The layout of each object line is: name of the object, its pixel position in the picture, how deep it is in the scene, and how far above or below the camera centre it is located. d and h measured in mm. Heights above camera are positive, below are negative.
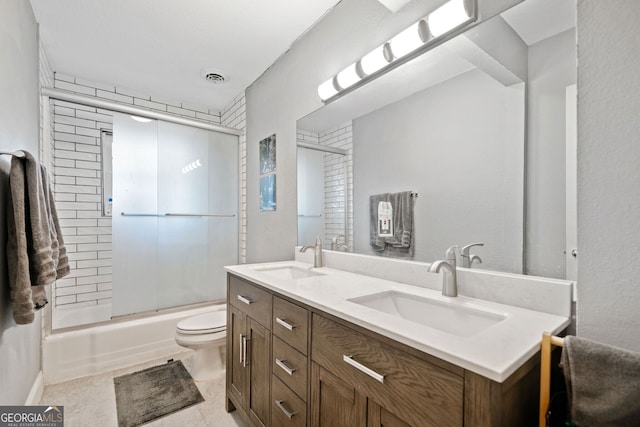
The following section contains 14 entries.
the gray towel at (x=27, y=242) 1254 -132
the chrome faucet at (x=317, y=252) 1918 -261
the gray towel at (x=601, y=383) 636 -383
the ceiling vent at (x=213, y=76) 2631 +1246
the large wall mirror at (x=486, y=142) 993 +299
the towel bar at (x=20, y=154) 1281 +256
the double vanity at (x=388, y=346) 682 -400
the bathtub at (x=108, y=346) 2127 -1052
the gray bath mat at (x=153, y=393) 1769 -1216
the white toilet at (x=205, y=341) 2074 -912
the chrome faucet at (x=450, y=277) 1148 -252
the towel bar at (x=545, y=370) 718 -381
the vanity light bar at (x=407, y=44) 1183 +784
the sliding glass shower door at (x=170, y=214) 2584 -19
